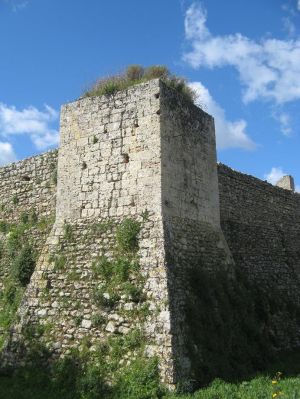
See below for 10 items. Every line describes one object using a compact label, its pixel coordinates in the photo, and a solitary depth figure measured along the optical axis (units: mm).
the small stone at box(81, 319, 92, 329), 9152
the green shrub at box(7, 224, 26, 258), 12769
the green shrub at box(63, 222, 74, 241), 10398
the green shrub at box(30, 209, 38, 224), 12688
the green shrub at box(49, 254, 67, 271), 10156
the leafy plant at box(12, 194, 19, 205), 13438
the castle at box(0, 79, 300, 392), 8789
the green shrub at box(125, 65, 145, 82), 11109
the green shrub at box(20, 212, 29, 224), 12961
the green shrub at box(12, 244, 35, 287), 11898
